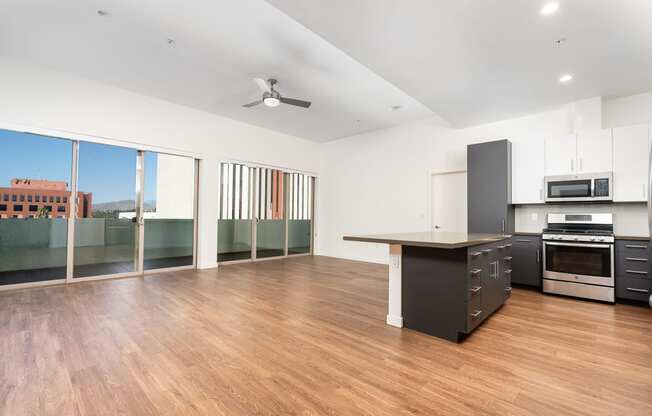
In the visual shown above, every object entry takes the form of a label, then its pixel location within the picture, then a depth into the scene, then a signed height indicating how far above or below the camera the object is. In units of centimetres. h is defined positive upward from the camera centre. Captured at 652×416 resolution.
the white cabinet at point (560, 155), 416 +90
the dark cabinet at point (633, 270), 354 -67
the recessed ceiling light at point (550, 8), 235 +172
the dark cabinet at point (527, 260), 426 -67
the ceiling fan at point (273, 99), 411 +163
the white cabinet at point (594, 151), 391 +90
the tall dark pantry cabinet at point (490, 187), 455 +45
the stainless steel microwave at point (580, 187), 390 +40
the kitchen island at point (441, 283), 245 -63
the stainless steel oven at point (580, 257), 373 -56
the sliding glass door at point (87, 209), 418 +3
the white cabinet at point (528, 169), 445 +72
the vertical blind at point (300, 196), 773 +45
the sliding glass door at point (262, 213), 655 -2
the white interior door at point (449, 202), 551 +25
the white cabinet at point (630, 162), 369 +71
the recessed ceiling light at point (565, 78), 354 +171
